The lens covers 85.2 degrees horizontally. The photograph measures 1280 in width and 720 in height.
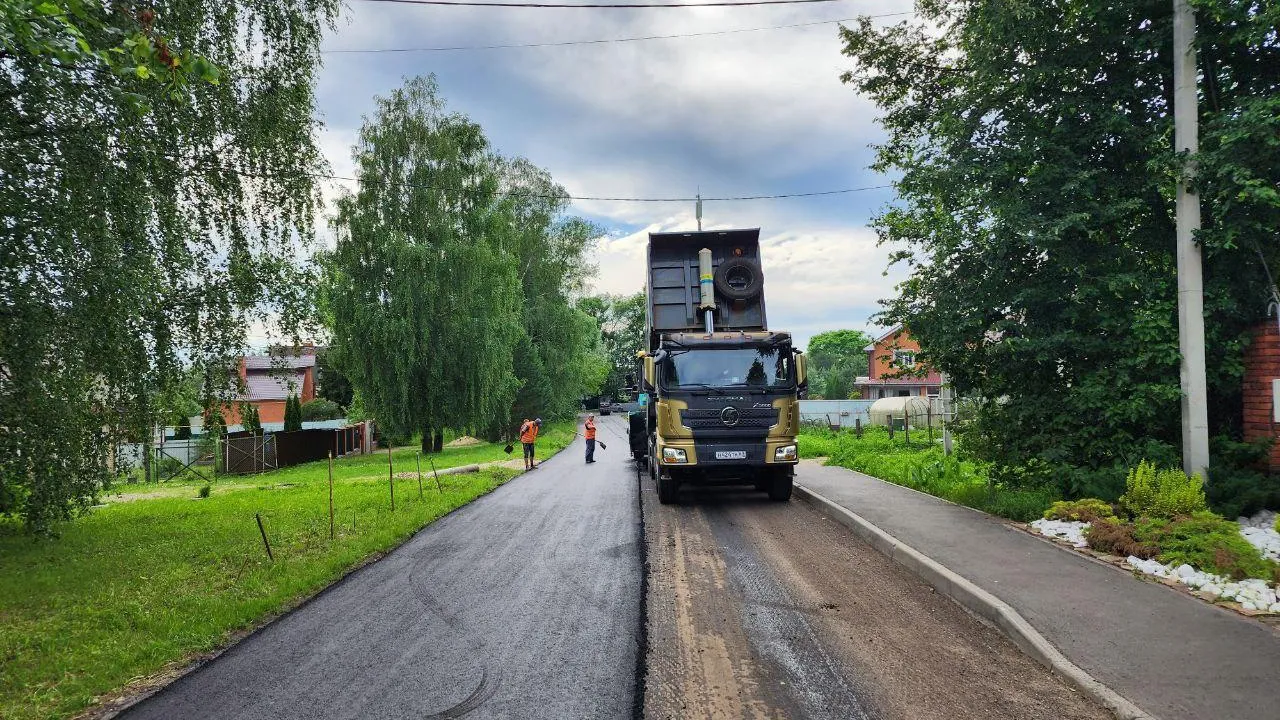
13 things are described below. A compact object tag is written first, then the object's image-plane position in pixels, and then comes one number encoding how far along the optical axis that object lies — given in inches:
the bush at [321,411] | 1812.3
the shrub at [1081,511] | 304.2
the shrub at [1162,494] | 281.4
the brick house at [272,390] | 2031.3
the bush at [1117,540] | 258.8
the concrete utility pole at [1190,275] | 303.9
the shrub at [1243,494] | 282.7
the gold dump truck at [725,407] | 432.8
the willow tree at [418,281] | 1015.0
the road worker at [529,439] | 820.6
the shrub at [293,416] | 1280.8
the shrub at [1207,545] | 226.1
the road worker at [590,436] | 870.4
